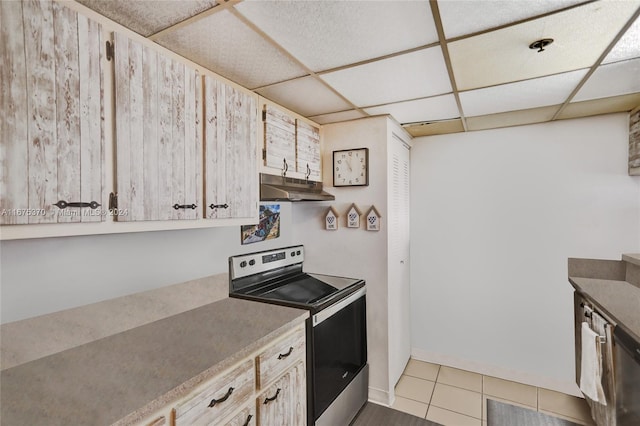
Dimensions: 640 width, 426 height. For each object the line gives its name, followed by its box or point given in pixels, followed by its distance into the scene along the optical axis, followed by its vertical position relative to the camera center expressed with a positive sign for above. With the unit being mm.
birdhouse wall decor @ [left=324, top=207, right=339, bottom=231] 2760 -73
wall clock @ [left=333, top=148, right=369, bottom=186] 2615 +377
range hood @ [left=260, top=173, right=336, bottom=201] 2010 +153
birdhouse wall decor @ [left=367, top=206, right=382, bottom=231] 2574 -71
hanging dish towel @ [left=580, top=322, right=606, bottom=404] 1664 -873
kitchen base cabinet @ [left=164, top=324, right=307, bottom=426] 1136 -785
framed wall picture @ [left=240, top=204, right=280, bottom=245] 2309 -128
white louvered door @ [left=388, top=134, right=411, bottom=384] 2652 -465
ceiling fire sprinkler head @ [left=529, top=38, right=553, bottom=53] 1411 +771
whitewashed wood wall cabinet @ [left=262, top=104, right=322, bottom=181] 2141 +504
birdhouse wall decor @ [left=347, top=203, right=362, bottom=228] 2652 -46
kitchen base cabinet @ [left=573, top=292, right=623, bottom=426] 1570 -838
